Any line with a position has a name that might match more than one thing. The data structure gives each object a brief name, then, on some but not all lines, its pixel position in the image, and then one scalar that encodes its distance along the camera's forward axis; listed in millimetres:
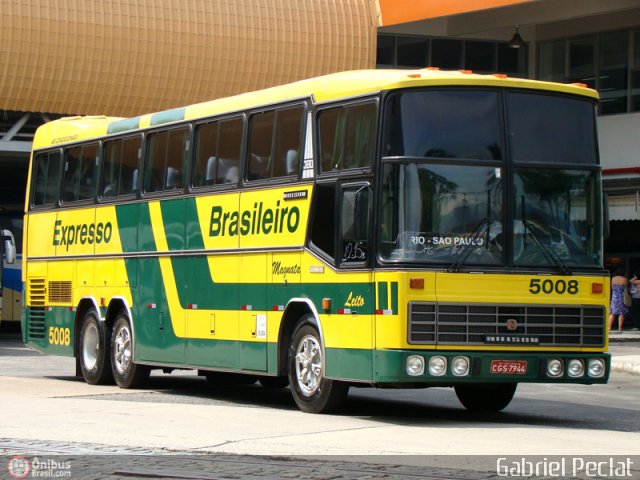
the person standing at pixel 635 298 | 39125
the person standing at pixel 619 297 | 36344
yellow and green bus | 13891
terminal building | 43094
